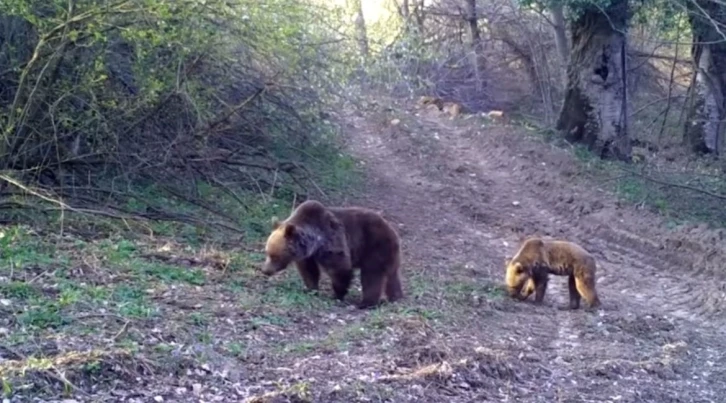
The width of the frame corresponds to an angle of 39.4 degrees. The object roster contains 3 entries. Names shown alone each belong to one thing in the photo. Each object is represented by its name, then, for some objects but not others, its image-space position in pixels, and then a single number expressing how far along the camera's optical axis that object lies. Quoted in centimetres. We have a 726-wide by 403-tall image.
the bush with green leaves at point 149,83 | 1102
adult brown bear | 970
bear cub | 1151
